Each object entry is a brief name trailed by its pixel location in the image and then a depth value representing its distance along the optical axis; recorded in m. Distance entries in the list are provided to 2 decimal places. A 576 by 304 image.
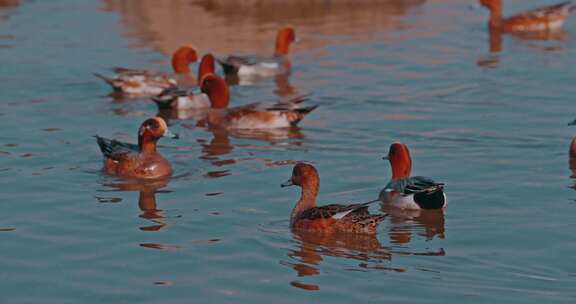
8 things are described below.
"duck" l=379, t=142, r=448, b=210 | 11.02
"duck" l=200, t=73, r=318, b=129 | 15.57
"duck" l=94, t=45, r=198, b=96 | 17.47
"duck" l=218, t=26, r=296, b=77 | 19.17
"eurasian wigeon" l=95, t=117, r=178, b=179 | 12.74
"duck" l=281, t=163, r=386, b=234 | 10.29
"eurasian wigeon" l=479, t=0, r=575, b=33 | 22.30
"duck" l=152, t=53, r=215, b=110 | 16.89
